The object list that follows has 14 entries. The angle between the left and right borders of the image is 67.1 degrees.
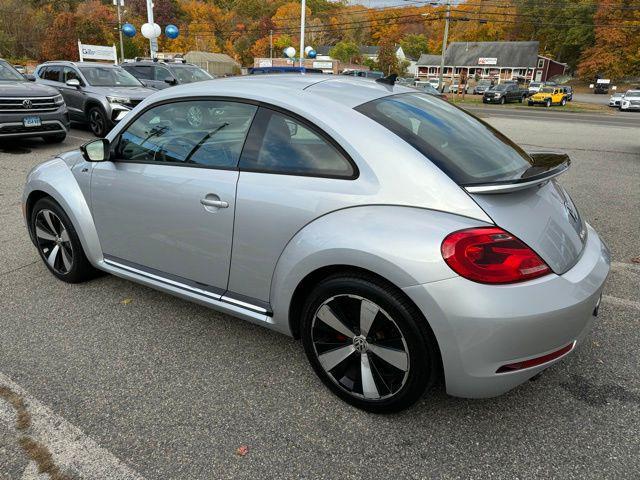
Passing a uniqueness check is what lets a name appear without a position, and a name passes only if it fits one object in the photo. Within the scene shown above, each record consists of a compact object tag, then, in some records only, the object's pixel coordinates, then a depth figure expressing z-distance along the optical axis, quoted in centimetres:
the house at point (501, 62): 8119
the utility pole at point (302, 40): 2906
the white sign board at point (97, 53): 2698
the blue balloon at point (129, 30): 2654
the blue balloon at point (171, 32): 2581
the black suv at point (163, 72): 1424
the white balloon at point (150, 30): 2109
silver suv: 1091
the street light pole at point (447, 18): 4048
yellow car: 3538
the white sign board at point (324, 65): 5212
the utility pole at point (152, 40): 2114
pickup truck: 3819
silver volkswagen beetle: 202
